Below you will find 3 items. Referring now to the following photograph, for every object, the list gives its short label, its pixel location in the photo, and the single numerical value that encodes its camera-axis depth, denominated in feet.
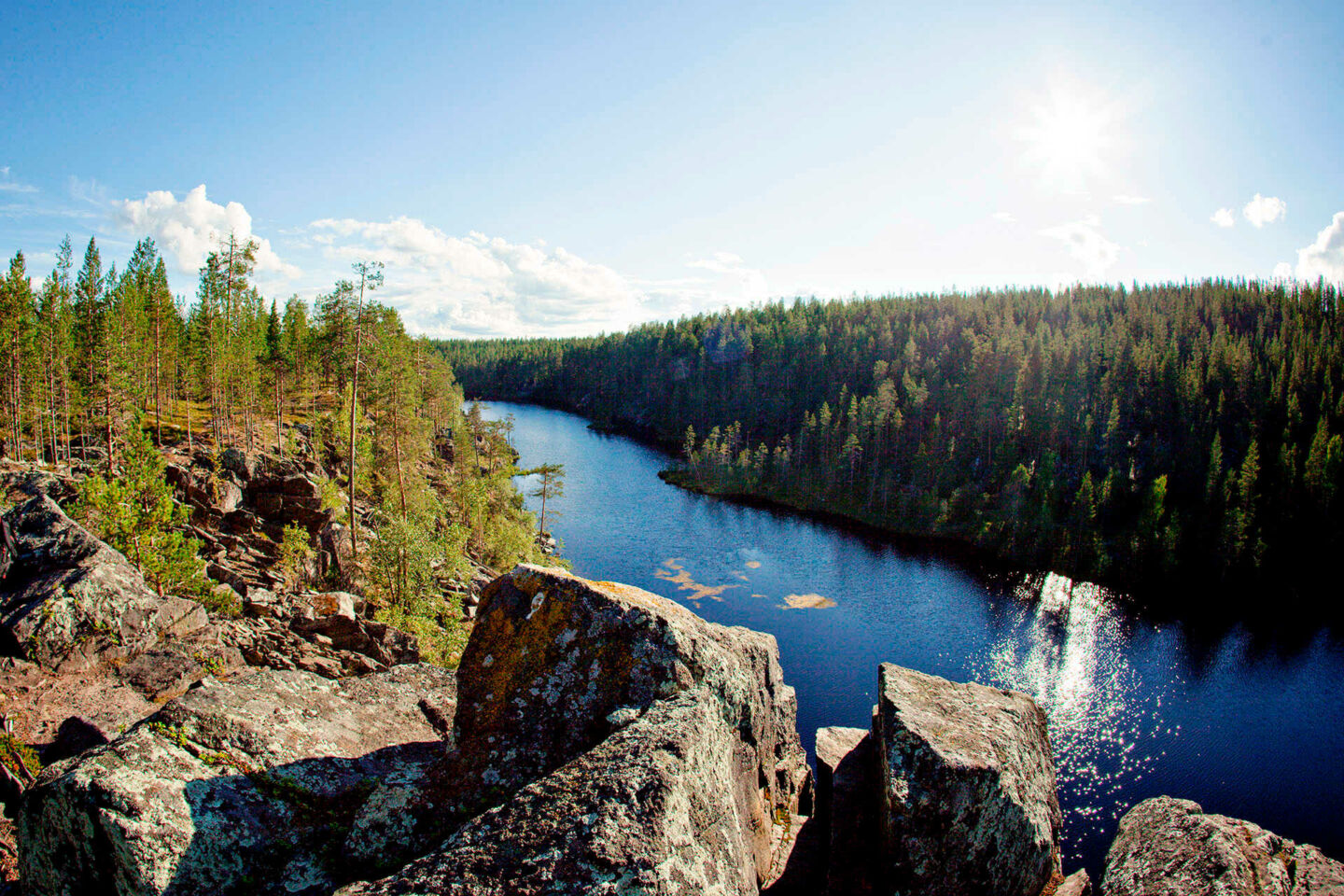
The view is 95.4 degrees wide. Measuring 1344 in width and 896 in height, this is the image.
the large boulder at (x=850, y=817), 30.09
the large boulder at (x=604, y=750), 15.55
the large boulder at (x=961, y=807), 27.76
